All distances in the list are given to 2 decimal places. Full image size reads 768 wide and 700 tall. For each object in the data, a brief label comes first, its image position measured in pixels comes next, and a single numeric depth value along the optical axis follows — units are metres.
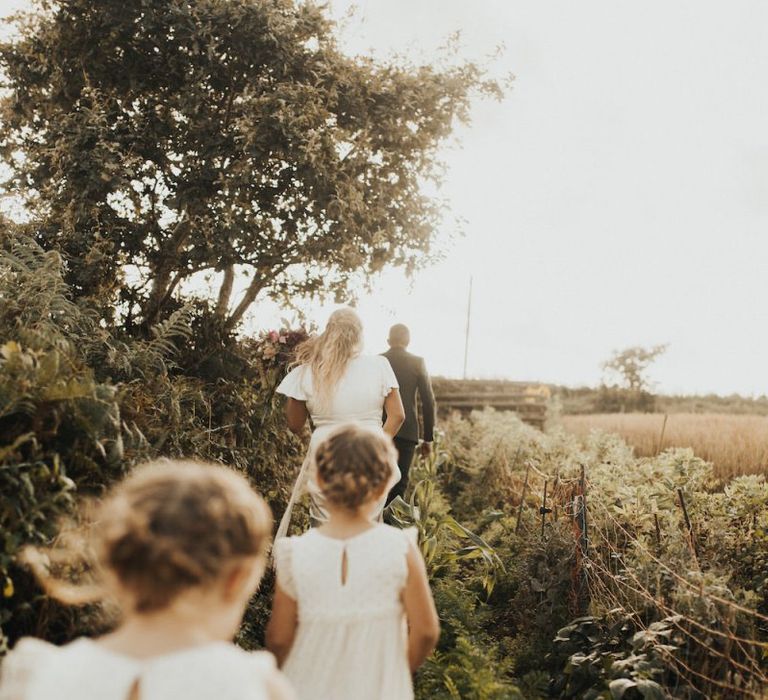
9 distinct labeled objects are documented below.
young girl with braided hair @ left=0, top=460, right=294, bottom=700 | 1.51
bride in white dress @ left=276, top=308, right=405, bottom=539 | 5.00
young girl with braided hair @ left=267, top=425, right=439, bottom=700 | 2.56
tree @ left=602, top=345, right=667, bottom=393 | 42.78
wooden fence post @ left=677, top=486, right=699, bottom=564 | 5.04
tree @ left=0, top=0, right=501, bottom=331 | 7.65
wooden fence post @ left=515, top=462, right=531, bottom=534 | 7.61
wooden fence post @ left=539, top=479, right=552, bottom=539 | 6.45
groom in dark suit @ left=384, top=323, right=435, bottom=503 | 7.07
